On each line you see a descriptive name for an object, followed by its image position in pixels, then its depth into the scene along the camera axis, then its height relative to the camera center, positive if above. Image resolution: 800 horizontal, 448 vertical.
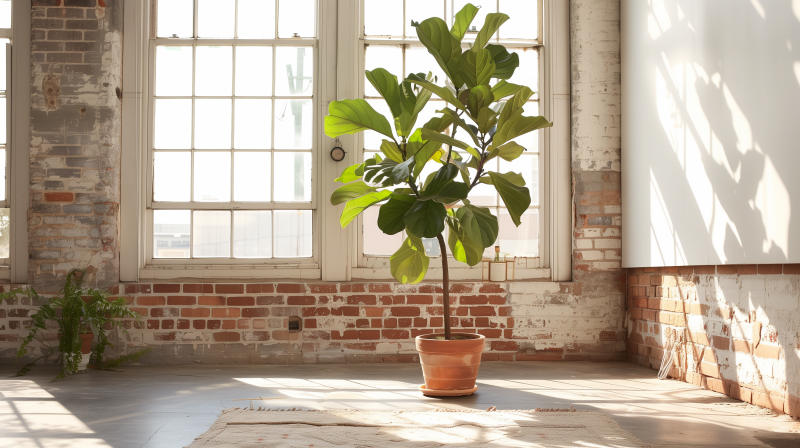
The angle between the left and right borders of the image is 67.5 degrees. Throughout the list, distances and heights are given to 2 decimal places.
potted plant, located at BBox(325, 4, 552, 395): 2.92 +0.40
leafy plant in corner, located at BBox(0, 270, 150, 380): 3.71 -0.54
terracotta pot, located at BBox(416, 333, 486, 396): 3.06 -0.67
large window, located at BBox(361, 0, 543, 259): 4.34 +1.17
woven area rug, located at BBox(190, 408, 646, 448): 2.26 -0.79
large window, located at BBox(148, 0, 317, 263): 4.29 +0.65
